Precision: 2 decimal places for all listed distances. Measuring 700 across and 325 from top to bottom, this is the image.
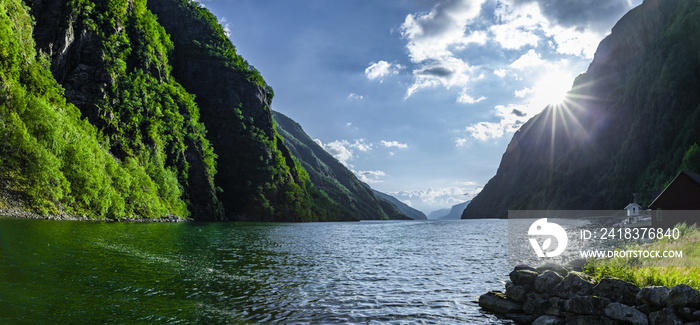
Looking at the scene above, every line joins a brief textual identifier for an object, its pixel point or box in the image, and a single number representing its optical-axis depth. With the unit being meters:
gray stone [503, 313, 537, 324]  16.66
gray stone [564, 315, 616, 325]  14.79
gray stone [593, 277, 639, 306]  15.29
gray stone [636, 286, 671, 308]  14.11
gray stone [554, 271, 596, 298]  16.41
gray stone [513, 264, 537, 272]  20.27
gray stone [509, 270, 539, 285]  18.73
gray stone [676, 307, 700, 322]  13.05
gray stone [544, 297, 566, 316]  16.22
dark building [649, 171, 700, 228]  48.50
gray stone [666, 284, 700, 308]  13.39
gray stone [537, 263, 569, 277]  18.96
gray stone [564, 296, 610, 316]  15.29
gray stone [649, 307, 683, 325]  13.31
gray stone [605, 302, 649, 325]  14.16
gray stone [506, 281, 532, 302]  18.28
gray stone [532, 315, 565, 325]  15.47
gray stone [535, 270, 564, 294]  17.52
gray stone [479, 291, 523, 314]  17.92
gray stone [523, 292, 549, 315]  16.97
